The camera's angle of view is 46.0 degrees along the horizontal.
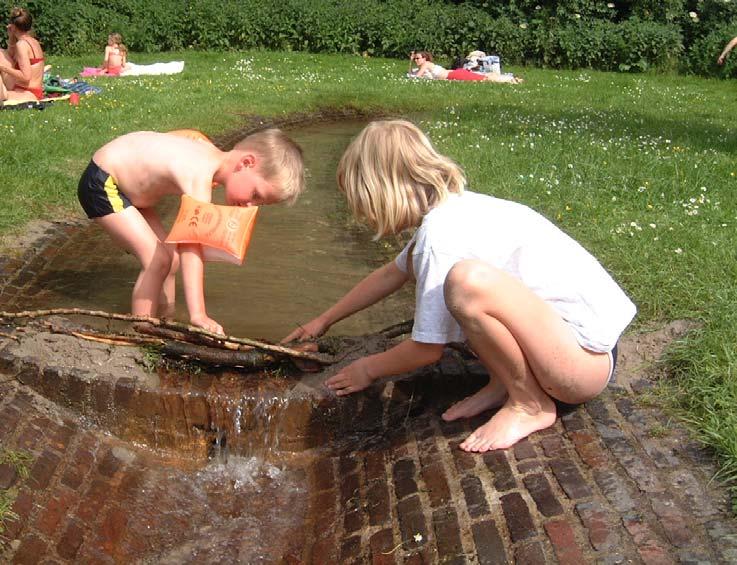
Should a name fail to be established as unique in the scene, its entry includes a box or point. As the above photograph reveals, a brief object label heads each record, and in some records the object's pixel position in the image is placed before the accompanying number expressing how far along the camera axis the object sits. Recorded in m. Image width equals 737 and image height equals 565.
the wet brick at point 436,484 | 3.25
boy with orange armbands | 4.36
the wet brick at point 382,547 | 3.07
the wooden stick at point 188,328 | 3.98
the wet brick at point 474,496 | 3.11
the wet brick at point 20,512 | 3.11
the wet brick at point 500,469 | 3.22
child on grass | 16.47
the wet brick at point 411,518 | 3.12
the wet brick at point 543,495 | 3.03
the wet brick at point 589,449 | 3.28
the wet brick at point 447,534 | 2.96
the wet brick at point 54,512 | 3.26
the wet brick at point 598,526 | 2.82
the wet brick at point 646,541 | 2.71
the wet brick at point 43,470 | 3.41
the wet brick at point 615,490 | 3.00
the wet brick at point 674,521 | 2.79
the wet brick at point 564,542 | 2.77
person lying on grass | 18.09
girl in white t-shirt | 3.26
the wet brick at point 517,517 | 2.94
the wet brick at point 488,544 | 2.85
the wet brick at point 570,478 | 3.11
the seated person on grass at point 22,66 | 11.21
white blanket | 16.61
